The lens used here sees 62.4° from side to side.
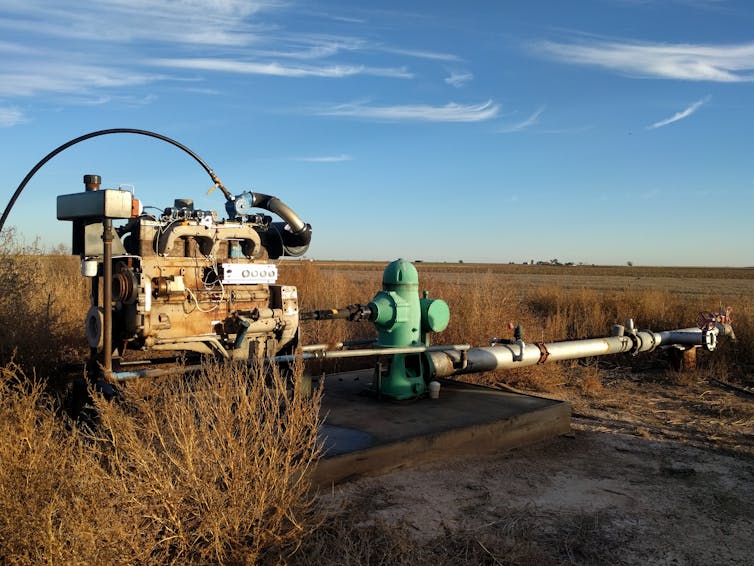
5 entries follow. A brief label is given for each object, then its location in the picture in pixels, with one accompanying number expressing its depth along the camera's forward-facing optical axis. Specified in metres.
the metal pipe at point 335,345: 6.55
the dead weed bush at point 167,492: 3.03
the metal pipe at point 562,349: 6.95
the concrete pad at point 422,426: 5.05
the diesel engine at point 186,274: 5.83
